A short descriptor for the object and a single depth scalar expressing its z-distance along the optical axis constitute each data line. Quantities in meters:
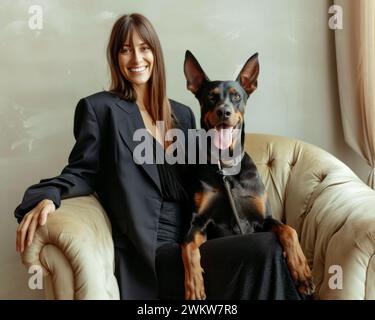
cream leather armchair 1.49
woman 1.56
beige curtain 2.38
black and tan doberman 1.81
